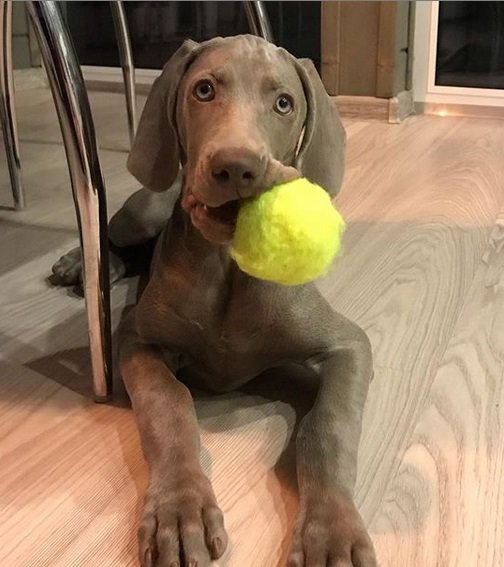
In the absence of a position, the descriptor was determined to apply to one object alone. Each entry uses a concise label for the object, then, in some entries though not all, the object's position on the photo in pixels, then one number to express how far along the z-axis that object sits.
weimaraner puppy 1.00
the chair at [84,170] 1.19
